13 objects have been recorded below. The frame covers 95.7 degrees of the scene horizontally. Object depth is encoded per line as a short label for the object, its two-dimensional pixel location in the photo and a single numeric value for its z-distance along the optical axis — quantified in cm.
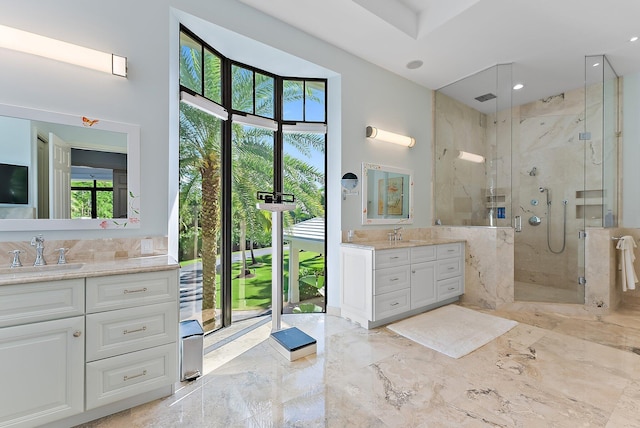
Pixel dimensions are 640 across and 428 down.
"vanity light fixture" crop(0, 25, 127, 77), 171
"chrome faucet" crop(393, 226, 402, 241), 368
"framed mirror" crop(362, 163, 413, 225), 356
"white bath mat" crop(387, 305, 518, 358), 260
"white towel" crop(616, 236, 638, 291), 336
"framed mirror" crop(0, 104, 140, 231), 174
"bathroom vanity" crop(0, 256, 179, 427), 141
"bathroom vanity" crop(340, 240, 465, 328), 296
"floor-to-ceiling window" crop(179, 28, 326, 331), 268
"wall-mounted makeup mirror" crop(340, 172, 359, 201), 334
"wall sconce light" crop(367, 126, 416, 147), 348
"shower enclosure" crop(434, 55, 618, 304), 374
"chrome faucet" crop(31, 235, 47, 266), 176
